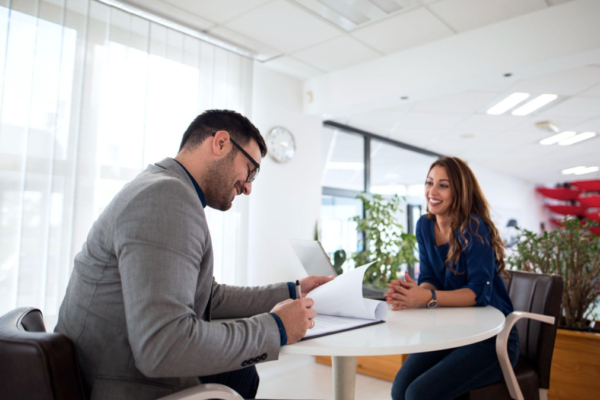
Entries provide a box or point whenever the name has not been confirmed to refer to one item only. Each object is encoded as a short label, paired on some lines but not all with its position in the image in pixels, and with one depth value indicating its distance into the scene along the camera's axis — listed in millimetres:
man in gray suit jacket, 881
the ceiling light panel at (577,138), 6199
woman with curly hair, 1584
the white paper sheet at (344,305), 1259
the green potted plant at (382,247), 4570
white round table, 1023
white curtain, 2424
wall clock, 4004
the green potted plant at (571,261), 2938
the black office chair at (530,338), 1576
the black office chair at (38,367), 797
